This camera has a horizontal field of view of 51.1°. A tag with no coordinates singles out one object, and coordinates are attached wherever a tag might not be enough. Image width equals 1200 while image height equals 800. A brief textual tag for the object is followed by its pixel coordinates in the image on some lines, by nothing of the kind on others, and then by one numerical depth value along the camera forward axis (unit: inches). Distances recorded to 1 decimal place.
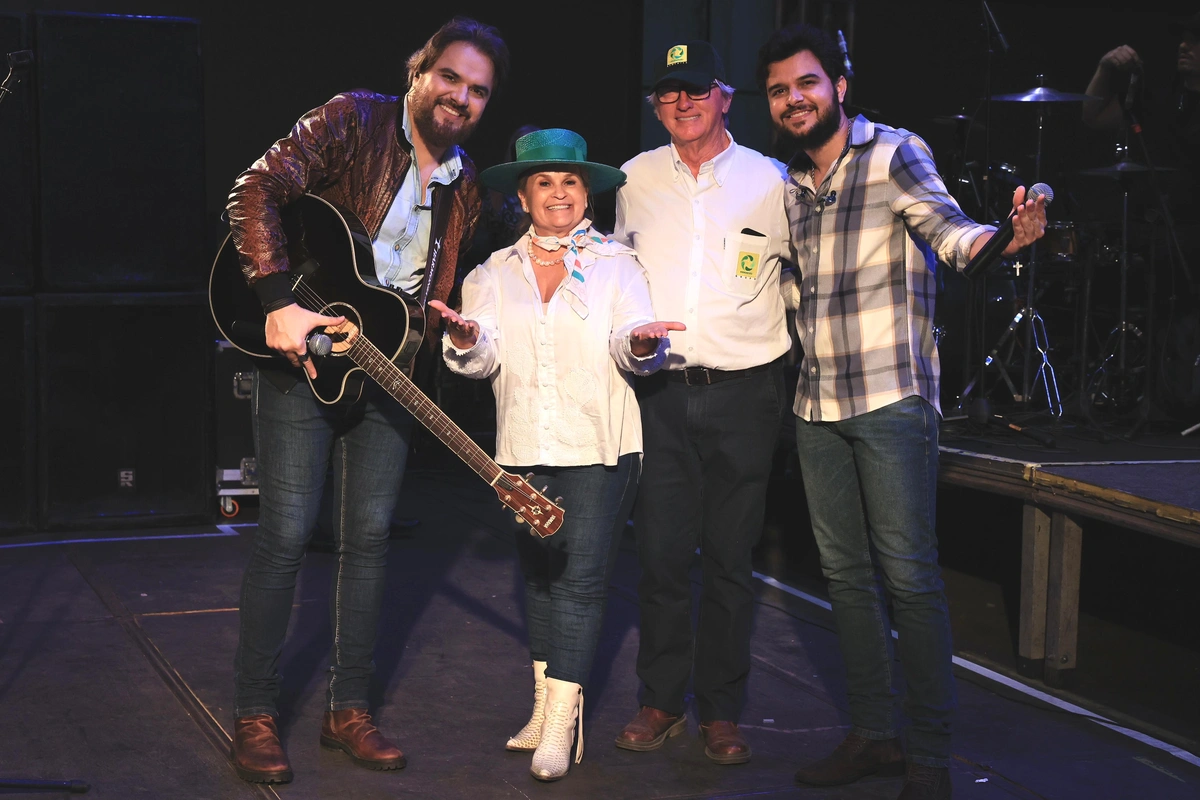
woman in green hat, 127.0
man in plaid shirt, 122.6
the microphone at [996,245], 104.1
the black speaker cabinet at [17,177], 243.4
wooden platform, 161.0
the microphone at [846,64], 129.8
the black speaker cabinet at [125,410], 250.7
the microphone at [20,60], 129.9
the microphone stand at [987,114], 246.1
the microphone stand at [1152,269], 247.3
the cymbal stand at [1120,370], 310.5
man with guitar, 123.6
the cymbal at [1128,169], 299.7
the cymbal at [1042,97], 307.9
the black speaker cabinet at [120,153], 247.1
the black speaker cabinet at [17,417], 246.5
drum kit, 301.9
